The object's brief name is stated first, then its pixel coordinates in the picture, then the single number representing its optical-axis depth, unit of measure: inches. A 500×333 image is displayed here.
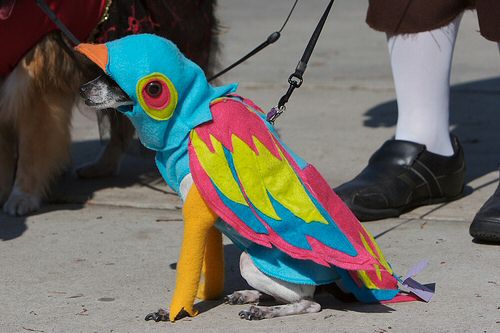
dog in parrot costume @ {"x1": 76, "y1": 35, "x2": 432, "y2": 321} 232.1
